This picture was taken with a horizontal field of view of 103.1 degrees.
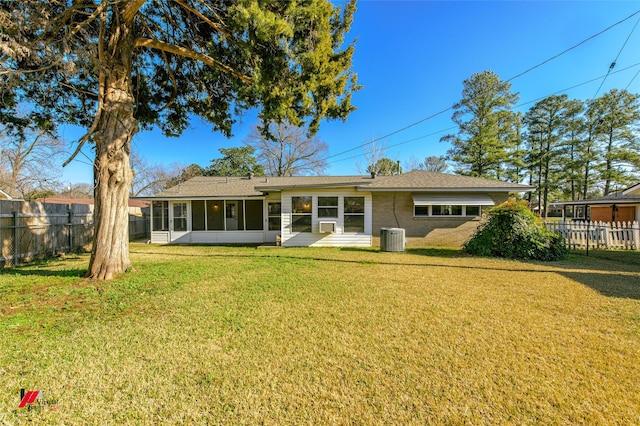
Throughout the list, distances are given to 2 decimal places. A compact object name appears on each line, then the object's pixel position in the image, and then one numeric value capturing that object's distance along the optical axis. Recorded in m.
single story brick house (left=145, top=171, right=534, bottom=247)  10.62
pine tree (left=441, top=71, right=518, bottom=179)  22.14
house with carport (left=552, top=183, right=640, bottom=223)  12.86
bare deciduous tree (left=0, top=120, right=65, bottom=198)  16.47
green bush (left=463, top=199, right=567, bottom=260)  8.12
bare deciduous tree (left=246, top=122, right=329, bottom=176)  26.39
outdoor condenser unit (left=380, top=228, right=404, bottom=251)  9.59
